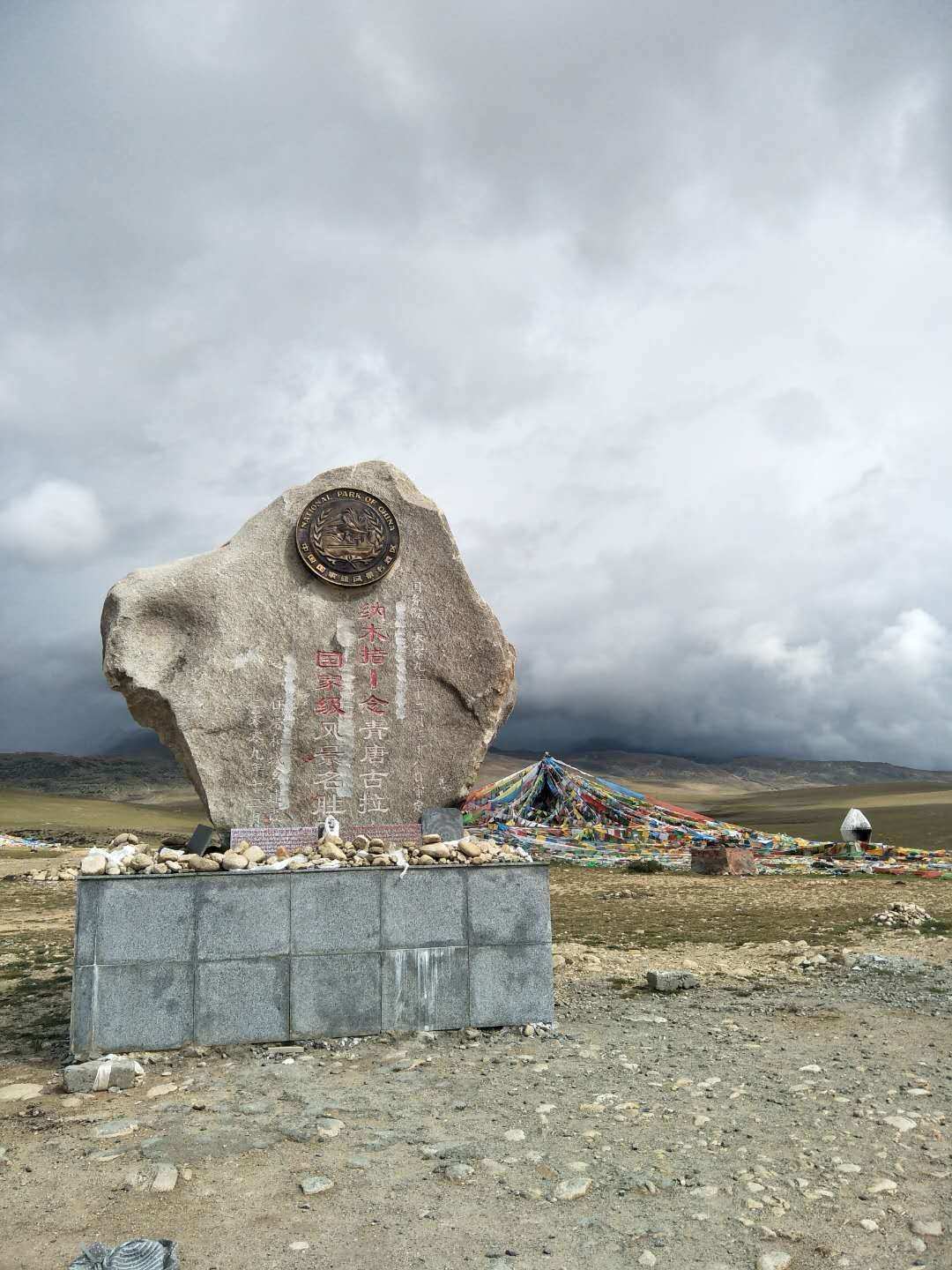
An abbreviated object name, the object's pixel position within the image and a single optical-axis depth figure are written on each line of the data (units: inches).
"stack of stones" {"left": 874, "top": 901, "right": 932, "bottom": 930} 484.7
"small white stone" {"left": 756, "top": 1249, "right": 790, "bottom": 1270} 140.6
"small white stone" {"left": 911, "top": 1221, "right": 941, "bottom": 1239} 150.8
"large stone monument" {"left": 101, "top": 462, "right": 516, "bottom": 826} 321.4
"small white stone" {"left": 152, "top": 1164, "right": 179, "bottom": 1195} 165.0
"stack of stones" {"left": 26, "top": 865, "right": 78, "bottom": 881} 828.0
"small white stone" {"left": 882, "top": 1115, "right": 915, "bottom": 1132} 195.6
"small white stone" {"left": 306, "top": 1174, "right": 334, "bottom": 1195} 164.6
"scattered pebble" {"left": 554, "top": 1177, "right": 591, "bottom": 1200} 164.9
